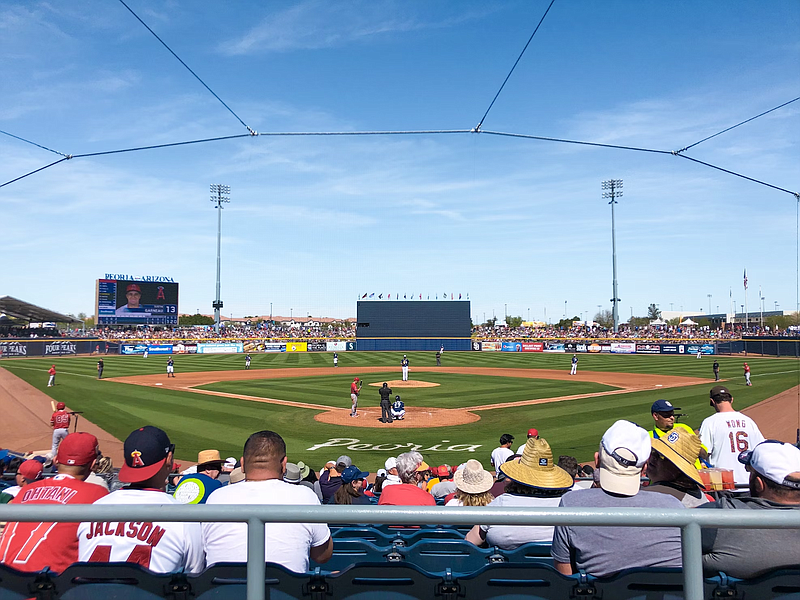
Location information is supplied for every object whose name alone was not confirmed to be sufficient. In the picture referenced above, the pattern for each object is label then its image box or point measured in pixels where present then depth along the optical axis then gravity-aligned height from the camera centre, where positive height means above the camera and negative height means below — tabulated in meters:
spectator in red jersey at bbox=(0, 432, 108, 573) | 2.67 -1.13
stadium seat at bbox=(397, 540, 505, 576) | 3.41 -1.57
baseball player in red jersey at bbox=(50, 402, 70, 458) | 12.22 -2.44
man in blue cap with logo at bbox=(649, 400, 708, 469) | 5.67 -1.05
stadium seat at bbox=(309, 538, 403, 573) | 3.29 -1.54
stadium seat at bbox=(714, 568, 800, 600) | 2.26 -1.15
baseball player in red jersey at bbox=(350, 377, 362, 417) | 19.80 -2.88
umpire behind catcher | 18.84 -3.06
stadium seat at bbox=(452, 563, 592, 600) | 2.33 -1.20
